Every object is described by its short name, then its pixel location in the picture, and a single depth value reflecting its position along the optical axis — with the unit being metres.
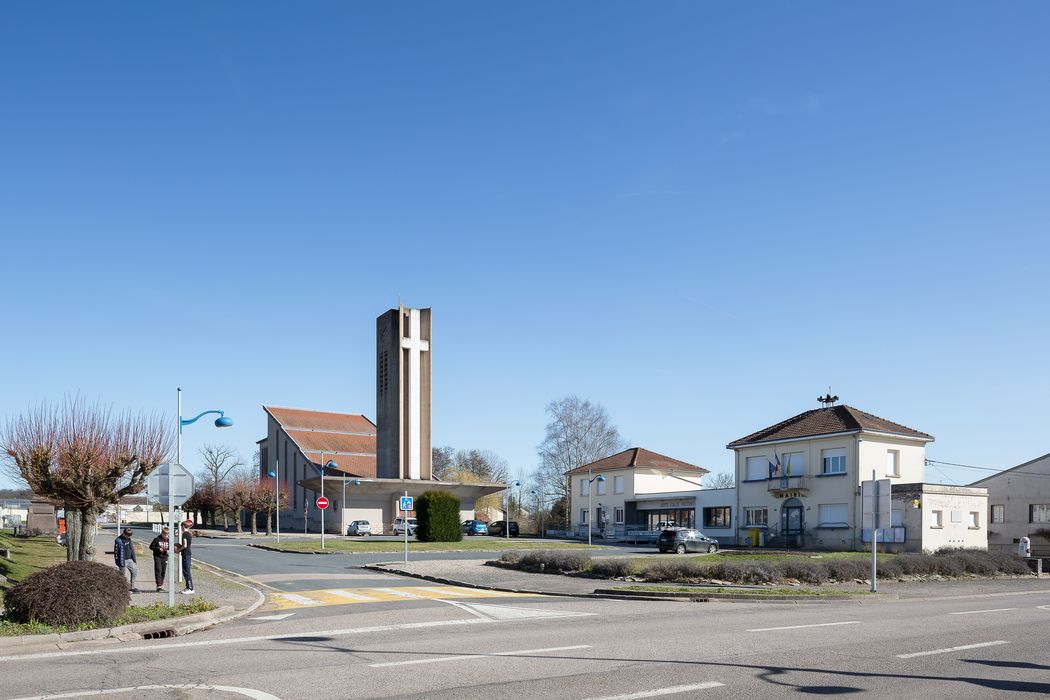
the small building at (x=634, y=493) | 69.69
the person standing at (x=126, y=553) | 21.25
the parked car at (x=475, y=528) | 76.06
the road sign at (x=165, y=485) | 17.84
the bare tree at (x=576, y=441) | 84.75
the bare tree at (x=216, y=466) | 105.62
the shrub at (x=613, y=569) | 27.05
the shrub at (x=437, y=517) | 54.69
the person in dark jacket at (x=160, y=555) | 22.62
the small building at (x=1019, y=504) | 57.72
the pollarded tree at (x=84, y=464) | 25.61
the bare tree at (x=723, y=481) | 121.62
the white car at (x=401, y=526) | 59.23
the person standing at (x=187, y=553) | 20.97
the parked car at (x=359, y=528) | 66.38
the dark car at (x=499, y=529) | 75.19
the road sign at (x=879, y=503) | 23.73
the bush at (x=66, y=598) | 13.88
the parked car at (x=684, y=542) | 47.44
